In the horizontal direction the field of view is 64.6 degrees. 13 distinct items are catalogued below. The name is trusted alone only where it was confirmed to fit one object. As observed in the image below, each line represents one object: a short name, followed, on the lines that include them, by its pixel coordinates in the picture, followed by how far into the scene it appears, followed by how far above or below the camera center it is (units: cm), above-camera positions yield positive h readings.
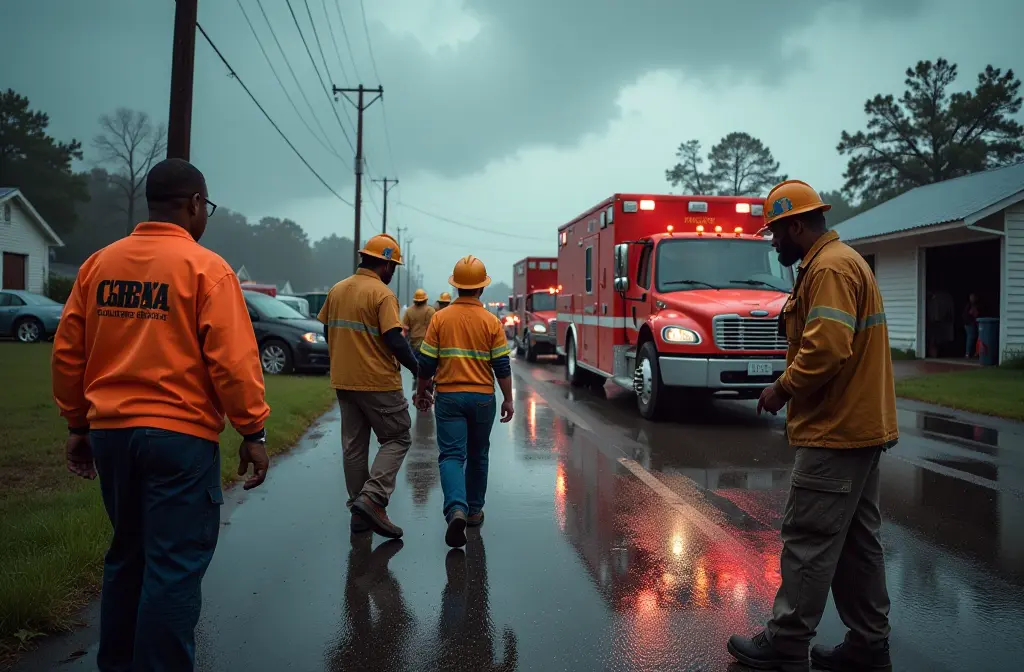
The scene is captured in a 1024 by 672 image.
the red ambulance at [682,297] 1012 +49
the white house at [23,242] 3419 +383
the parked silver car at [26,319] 2383 +28
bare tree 5538 +1230
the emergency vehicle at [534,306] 2294 +78
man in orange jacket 274 -26
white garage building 1839 +221
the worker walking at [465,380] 545 -33
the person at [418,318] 1305 +21
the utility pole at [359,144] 3159 +746
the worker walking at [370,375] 548 -31
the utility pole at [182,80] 746 +233
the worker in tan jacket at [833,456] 332 -51
